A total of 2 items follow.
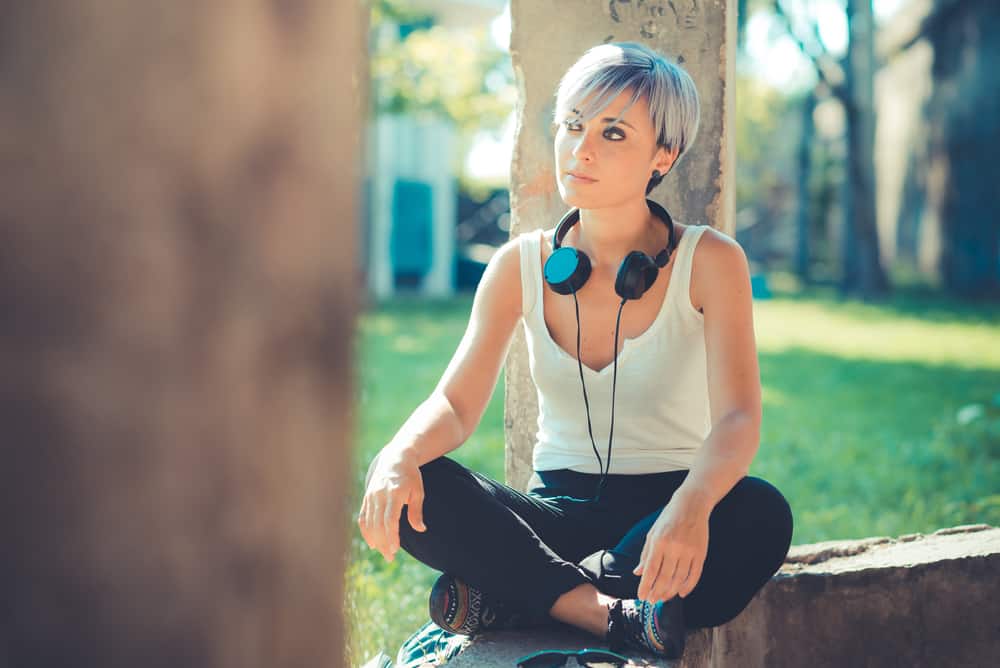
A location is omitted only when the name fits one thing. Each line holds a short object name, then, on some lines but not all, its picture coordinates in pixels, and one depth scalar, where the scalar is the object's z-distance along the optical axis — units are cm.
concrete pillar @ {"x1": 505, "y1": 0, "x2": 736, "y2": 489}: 300
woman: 226
